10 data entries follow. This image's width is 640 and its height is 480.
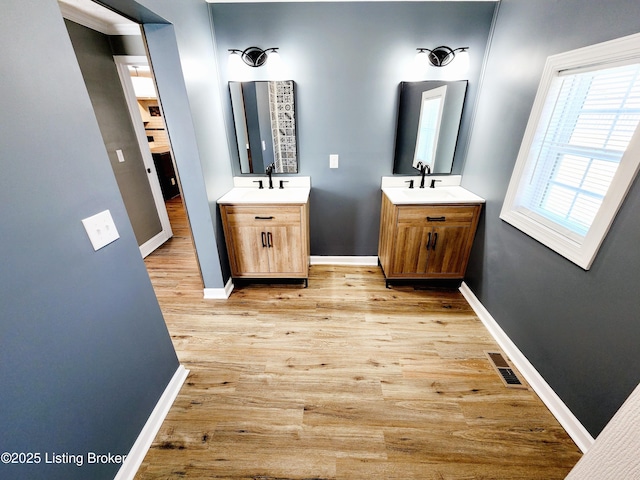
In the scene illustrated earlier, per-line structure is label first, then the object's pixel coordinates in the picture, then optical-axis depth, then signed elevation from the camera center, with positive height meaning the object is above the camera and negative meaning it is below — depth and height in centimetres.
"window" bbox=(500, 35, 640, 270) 112 -8
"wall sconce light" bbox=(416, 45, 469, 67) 207 +61
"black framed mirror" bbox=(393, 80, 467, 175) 219 +7
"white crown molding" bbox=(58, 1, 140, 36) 205 +95
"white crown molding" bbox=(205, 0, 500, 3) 194 +96
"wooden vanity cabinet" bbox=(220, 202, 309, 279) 215 -88
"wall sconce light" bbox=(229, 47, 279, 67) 209 +62
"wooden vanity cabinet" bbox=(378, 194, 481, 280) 212 -87
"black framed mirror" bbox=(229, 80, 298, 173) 221 +8
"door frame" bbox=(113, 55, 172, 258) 258 -14
